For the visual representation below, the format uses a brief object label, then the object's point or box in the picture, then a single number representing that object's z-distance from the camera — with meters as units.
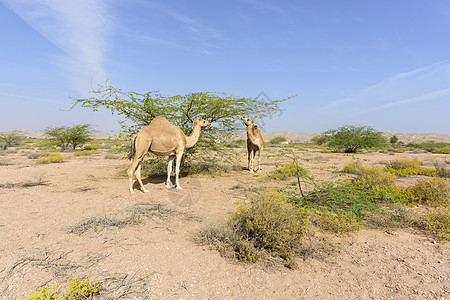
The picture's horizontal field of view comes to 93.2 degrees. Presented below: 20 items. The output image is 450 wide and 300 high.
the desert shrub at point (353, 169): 9.43
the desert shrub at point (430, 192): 5.80
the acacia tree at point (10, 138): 27.00
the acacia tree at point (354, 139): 23.73
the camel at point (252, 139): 10.52
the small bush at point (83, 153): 18.89
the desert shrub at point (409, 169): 9.35
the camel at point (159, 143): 6.50
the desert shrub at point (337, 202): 4.89
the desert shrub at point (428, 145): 31.95
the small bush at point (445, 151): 22.60
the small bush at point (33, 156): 16.66
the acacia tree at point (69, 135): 22.58
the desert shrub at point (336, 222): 4.15
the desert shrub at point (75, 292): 2.10
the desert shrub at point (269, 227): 3.51
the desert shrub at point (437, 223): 4.18
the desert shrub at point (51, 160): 13.76
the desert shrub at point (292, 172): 5.26
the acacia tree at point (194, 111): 8.08
